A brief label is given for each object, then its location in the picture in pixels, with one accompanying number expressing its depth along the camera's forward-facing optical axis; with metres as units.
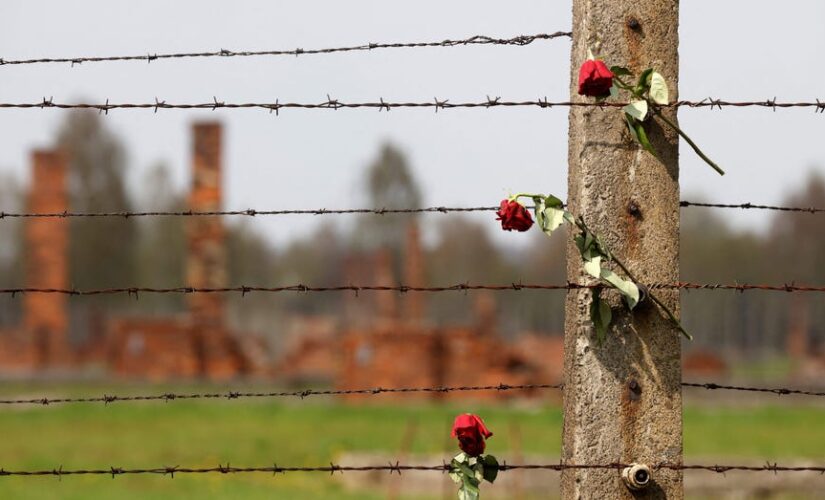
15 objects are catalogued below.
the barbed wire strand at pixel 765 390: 6.05
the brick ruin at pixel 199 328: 52.31
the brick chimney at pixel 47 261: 61.53
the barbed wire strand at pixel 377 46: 6.41
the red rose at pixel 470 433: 6.07
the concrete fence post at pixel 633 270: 5.95
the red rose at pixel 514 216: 5.87
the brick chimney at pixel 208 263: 52.25
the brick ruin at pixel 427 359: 45.37
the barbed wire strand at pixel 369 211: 6.16
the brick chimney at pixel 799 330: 76.81
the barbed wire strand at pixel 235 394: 6.19
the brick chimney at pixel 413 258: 66.04
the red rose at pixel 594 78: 5.74
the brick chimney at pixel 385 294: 71.19
